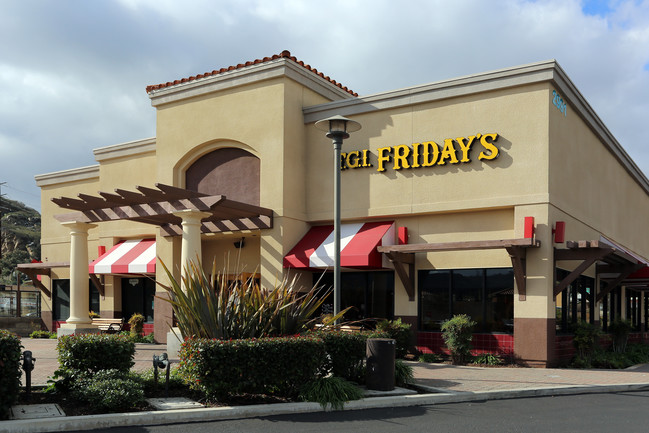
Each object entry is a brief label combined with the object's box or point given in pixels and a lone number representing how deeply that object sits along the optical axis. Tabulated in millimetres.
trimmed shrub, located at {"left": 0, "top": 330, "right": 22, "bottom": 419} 8562
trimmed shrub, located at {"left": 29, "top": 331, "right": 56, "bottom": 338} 26438
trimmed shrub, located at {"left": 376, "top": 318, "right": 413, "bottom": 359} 17031
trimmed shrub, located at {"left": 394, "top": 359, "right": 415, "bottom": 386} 12273
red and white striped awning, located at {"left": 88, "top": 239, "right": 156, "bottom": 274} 22628
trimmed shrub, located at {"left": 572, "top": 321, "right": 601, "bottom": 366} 17594
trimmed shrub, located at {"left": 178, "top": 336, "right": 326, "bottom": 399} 9938
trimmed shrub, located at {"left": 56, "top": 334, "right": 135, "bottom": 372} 10477
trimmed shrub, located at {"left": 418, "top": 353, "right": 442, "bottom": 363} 17391
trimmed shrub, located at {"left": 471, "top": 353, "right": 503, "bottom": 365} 16734
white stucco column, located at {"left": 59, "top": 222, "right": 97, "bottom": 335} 20594
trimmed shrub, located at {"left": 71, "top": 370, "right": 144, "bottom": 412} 9258
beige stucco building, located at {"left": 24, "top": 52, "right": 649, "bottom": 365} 16797
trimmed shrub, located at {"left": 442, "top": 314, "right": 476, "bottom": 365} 16594
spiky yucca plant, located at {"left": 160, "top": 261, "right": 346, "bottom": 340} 10945
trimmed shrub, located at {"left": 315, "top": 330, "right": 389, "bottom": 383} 11430
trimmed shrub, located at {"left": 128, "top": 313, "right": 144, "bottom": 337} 23141
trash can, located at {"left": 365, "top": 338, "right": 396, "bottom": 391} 11406
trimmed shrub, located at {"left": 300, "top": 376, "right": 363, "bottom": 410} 10258
